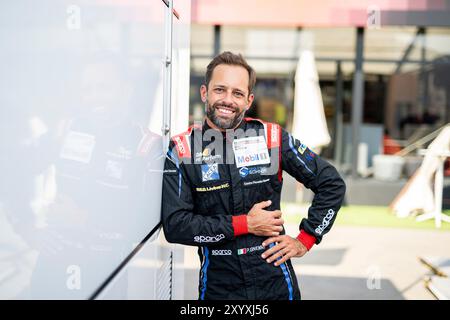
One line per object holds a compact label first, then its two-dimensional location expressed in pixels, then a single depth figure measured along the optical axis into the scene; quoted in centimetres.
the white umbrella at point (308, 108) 785
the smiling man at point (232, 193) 198
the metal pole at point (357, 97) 908
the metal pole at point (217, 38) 918
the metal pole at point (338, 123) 972
